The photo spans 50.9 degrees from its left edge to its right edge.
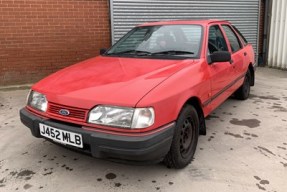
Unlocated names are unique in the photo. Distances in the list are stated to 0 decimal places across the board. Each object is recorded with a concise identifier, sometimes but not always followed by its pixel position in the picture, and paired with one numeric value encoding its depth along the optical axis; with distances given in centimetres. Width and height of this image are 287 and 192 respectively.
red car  250
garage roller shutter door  704
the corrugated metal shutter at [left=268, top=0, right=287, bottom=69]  855
